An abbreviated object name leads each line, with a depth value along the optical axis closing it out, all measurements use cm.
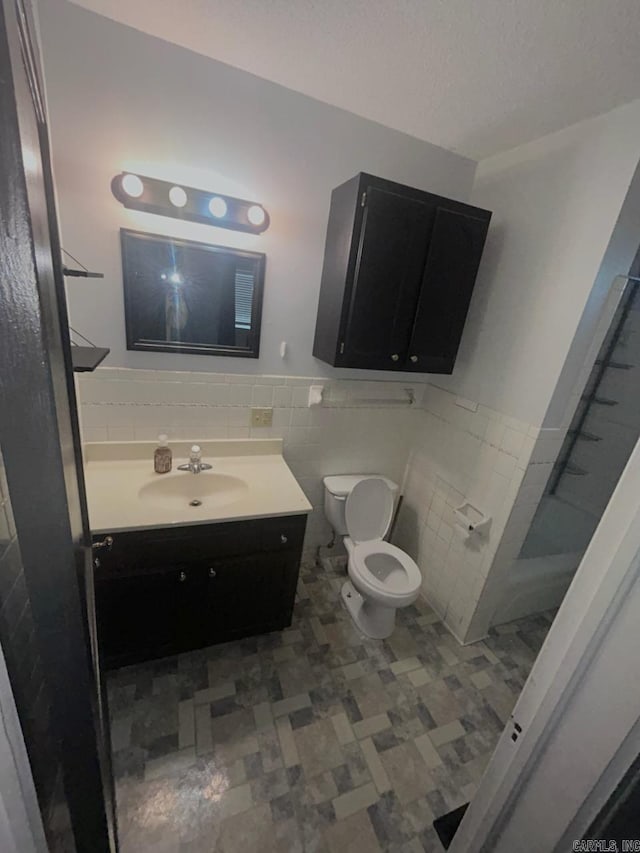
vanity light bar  123
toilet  168
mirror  136
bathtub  186
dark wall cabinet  138
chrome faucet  156
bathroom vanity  128
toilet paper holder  165
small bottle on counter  154
